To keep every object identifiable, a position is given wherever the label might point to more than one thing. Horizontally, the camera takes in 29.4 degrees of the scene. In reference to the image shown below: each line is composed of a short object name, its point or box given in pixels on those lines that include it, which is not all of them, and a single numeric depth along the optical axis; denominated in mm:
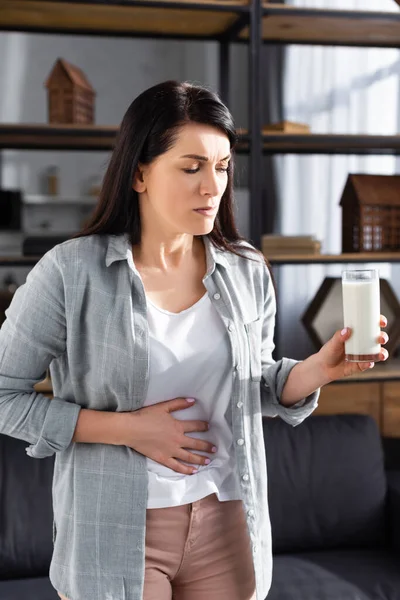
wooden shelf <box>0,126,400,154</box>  2426
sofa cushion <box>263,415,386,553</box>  2352
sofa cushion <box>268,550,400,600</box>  2045
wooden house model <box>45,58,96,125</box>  2543
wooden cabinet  2629
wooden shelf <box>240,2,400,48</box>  2443
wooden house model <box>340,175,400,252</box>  2627
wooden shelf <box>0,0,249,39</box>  2369
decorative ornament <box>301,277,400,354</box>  2793
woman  1224
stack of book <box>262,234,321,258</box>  2576
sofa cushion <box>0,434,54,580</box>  2188
